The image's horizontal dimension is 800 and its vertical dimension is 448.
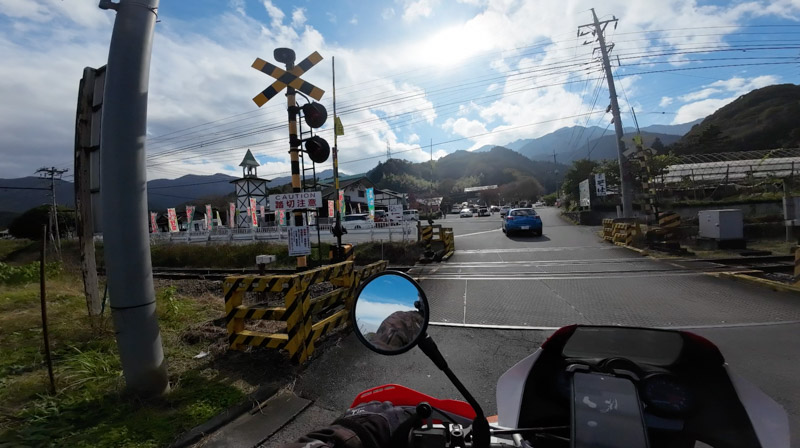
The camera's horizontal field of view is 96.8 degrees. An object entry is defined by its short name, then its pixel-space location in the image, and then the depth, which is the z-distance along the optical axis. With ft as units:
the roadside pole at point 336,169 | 25.09
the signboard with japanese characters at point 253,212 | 82.79
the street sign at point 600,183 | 75.46
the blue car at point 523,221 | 58.54
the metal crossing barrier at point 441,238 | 42.09
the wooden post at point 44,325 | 10.03
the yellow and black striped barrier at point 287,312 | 13.04
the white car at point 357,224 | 70.49
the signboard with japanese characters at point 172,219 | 80.12
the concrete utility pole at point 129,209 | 9.81
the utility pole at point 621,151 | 57.06
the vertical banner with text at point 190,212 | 115.75
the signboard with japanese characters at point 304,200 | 22.66
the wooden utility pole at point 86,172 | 13.09
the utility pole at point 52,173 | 120.54
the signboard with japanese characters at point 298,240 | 22.69
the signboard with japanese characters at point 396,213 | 40.99
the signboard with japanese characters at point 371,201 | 72.62
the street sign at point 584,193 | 77.77
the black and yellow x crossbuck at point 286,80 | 22.57
